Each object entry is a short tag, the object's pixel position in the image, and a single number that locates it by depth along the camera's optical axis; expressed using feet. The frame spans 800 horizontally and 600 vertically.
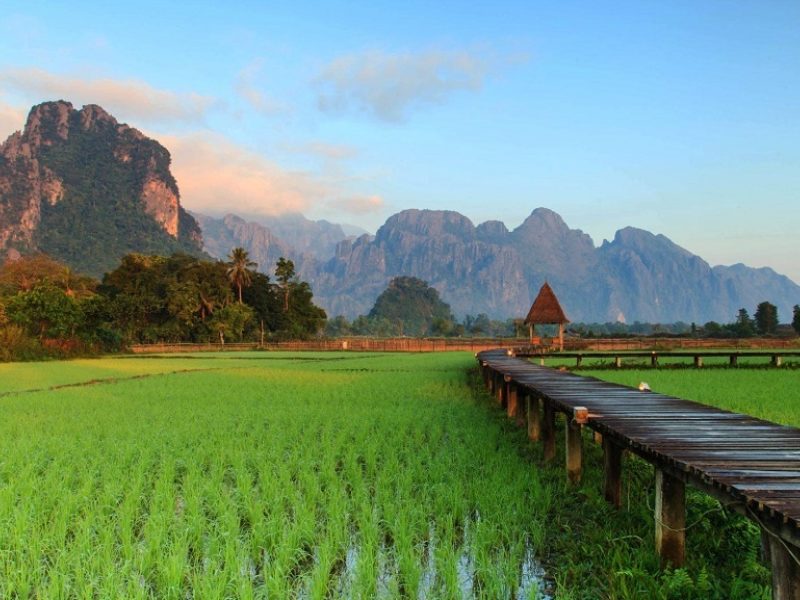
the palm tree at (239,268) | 186.70
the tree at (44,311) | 134.00
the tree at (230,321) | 162.30
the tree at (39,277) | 173.17
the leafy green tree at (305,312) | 201.46
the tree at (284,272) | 208.85
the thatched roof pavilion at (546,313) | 112.27
